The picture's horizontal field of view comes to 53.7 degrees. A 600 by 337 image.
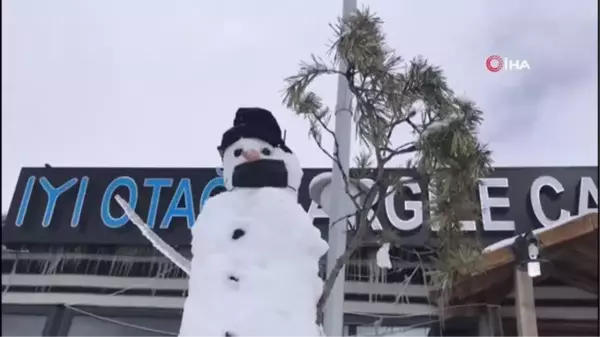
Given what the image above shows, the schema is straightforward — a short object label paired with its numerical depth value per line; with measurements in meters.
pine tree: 2.74
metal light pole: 2.83
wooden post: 3.90
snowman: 2.37
